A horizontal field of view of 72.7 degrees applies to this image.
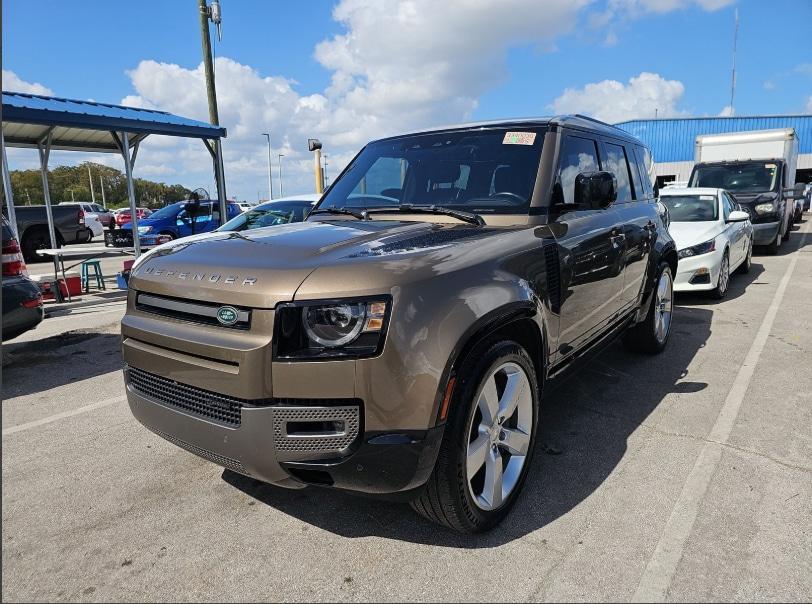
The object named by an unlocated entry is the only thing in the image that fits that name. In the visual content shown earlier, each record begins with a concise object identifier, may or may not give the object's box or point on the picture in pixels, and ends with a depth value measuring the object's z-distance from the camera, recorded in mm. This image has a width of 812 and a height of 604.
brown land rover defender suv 2066
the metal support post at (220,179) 12455
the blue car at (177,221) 16141
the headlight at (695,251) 7613
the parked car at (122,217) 26356
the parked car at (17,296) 4848
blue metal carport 8734
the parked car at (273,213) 8859
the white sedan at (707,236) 7609
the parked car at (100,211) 26188
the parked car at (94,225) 22045
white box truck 12711
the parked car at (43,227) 16109
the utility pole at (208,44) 14273
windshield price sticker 3336
